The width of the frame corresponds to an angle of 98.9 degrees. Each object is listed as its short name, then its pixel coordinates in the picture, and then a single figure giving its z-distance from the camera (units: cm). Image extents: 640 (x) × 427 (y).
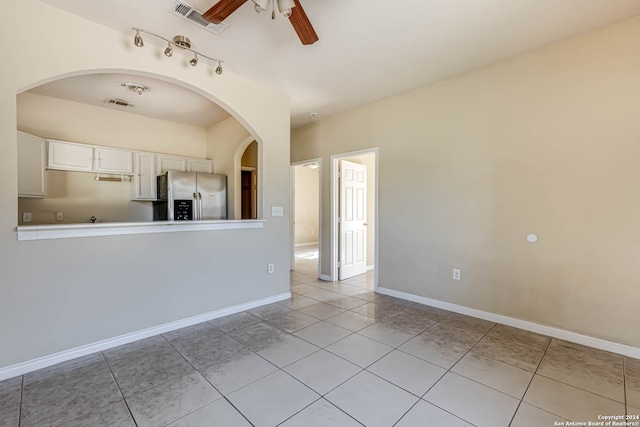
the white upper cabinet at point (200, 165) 472
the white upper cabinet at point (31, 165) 312
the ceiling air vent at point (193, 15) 201
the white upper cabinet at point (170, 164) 443
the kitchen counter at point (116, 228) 203
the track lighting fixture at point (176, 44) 227
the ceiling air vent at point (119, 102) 381
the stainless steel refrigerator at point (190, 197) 409
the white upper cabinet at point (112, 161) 388
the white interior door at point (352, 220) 459
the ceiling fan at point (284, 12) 158
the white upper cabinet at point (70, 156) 352
